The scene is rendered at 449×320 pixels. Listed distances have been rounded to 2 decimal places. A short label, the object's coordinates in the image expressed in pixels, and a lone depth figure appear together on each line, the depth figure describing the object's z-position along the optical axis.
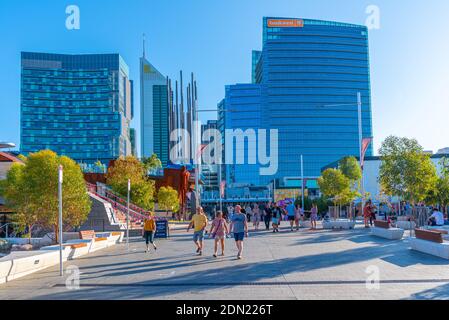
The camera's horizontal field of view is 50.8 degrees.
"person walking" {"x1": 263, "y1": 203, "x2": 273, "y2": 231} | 29.36
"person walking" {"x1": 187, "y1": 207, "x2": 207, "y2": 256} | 15.64
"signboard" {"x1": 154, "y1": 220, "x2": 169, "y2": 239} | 24.34
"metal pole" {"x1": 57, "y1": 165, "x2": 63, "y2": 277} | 11.69
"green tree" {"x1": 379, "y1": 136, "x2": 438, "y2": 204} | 21.33
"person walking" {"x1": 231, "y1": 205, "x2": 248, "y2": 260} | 14.48
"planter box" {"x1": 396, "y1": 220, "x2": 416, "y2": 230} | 25.95
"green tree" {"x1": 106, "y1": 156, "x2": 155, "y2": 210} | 38.44
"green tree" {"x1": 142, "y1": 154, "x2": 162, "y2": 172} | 68.28
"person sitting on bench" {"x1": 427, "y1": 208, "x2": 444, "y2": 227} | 22.42
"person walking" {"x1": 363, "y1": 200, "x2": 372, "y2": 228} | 27.72
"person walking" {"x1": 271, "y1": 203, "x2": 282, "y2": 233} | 27.00
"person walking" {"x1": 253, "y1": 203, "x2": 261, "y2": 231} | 29.86
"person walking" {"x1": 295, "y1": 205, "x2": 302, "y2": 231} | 28.19
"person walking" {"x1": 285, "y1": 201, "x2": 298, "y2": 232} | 27.81
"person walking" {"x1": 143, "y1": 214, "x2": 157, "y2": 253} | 17.50
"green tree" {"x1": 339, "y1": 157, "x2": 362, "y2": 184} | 57.72
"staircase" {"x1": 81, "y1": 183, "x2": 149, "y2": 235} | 26.69
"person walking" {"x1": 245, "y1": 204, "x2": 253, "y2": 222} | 40.84
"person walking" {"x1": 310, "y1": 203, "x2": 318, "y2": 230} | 28.31
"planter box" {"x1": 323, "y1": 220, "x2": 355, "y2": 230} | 28.03
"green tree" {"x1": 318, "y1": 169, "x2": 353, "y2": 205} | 44.69
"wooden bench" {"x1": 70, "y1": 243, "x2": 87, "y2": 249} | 15.78
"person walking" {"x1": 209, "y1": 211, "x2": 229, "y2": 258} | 15.18
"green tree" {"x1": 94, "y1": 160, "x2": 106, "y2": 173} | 96.66
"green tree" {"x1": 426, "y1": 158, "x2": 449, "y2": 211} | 22.77
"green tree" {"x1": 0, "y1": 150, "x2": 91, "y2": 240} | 18.61
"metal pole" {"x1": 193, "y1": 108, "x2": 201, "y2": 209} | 34.76
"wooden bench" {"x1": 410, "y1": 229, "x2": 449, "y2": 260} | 13.34
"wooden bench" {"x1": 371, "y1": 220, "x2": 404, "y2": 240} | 19.66
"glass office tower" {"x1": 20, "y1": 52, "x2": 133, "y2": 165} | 148.25
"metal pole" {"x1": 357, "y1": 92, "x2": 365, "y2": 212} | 28.39
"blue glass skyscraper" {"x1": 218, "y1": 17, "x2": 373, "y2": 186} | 130.88
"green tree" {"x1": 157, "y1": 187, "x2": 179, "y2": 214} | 47.66
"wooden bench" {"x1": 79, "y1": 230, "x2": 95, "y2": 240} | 19.19
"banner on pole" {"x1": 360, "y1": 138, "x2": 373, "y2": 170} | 27.37
